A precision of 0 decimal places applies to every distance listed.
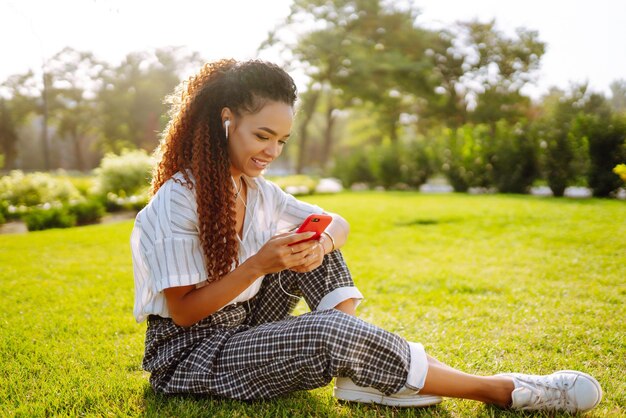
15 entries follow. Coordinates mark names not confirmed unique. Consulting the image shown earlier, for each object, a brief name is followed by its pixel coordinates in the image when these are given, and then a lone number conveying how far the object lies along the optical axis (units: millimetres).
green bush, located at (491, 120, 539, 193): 11766
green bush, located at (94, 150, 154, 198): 11055
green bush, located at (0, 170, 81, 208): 9648
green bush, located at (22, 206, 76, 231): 8102
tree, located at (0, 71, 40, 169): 34312
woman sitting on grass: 1832
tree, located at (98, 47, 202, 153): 39656
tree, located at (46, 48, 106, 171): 38438
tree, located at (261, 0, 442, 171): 24047
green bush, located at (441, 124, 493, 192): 12867
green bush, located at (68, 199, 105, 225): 8844
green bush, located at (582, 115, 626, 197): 9164
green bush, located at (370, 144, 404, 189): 15953
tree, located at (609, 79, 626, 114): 9592
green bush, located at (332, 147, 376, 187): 17531
